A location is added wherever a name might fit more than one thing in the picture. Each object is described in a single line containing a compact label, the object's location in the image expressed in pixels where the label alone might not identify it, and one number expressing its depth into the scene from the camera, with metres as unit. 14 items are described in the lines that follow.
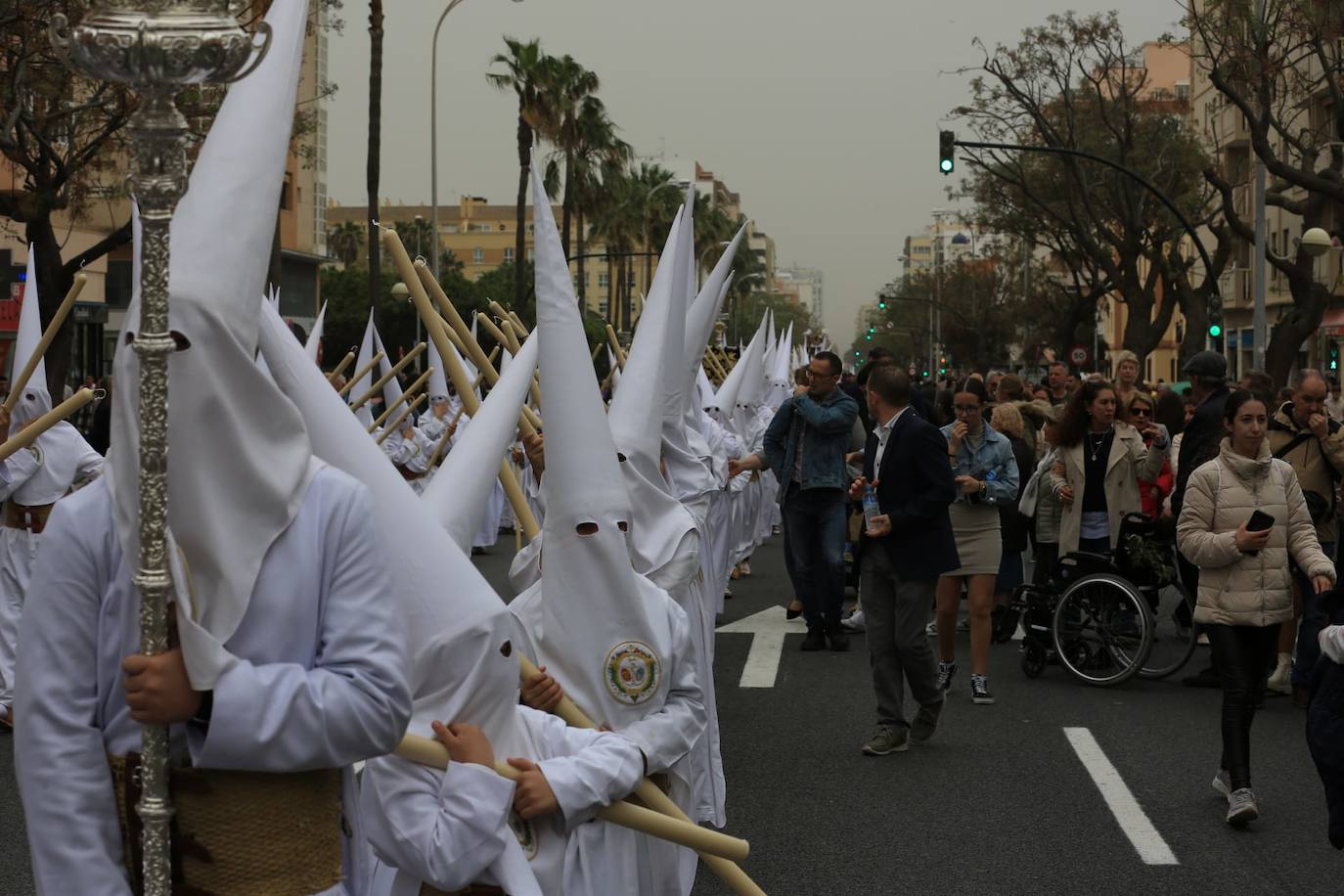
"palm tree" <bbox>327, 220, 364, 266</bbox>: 112.38
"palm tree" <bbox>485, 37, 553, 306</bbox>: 45.91
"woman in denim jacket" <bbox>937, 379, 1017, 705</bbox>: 10.05
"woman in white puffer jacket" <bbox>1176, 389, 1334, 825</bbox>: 7.50
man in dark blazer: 8.85
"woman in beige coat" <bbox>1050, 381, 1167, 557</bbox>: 11.60
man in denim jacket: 12.33
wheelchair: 10.91
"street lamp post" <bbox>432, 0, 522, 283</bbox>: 43.69
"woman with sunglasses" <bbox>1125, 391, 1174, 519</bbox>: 11.96
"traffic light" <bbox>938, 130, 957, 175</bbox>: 30.68
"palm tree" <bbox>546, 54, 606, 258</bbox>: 47.28
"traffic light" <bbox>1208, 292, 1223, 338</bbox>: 31.19
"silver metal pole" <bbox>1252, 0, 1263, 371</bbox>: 29.30
